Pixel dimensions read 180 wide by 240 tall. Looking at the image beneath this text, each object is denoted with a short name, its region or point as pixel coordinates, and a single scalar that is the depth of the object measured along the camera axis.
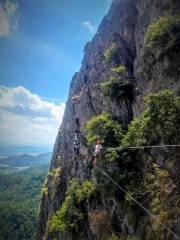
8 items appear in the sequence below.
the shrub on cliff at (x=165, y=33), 10.43
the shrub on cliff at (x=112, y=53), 17.46
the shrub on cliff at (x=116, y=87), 14.61
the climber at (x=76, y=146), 20.65
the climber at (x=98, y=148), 12.13
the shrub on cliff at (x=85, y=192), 14.77
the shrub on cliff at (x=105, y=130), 12.83
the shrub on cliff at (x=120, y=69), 15.31
